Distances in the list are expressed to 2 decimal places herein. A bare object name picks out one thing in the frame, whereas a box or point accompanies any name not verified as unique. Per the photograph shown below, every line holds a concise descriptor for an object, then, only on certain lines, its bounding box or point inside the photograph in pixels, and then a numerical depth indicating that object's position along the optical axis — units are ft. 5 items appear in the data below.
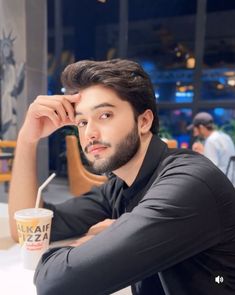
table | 2.64
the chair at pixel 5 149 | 13.19
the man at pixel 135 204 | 2.29
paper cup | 2.98
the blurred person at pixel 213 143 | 12.55
